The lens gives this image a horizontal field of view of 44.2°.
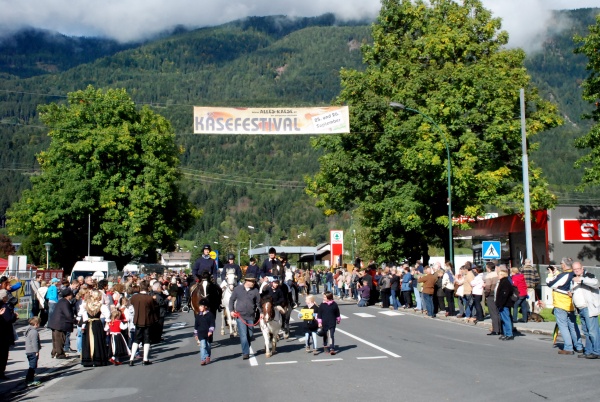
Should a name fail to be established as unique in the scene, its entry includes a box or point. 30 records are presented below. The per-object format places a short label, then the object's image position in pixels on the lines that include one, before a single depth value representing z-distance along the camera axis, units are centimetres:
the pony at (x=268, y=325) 1616
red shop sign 3838
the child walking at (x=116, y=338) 1658
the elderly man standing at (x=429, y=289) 2698
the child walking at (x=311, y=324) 1606
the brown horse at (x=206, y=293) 1798
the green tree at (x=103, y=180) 4878
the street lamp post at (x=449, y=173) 3194
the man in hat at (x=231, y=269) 1850
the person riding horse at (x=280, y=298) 1815
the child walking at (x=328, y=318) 1608
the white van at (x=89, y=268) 3656
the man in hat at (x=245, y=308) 1594
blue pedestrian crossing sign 2769
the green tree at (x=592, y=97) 3325
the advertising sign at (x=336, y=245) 6147
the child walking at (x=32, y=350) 1395
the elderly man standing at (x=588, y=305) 1439
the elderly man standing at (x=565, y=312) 1514
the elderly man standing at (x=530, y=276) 2262
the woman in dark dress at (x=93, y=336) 1636
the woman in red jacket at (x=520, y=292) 2172
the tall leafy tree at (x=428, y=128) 3475
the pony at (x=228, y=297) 1834
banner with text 2719
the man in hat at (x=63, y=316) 1744
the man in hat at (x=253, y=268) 2012
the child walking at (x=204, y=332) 1543
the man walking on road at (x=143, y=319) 1597
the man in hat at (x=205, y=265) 1988
